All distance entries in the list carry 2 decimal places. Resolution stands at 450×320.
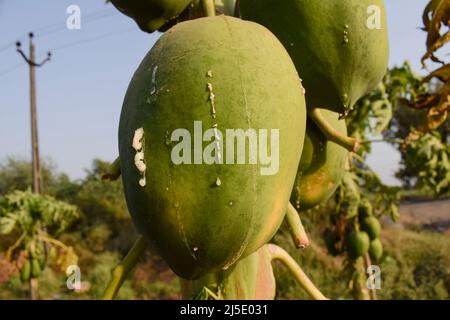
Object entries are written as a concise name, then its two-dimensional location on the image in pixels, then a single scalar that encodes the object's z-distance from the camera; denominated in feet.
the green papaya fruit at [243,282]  3.68
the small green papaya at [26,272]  23.63
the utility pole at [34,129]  39.40
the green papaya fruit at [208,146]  2.57
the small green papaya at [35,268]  23.95
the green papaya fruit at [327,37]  3.36
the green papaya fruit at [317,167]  4.26
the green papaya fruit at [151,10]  3.49
